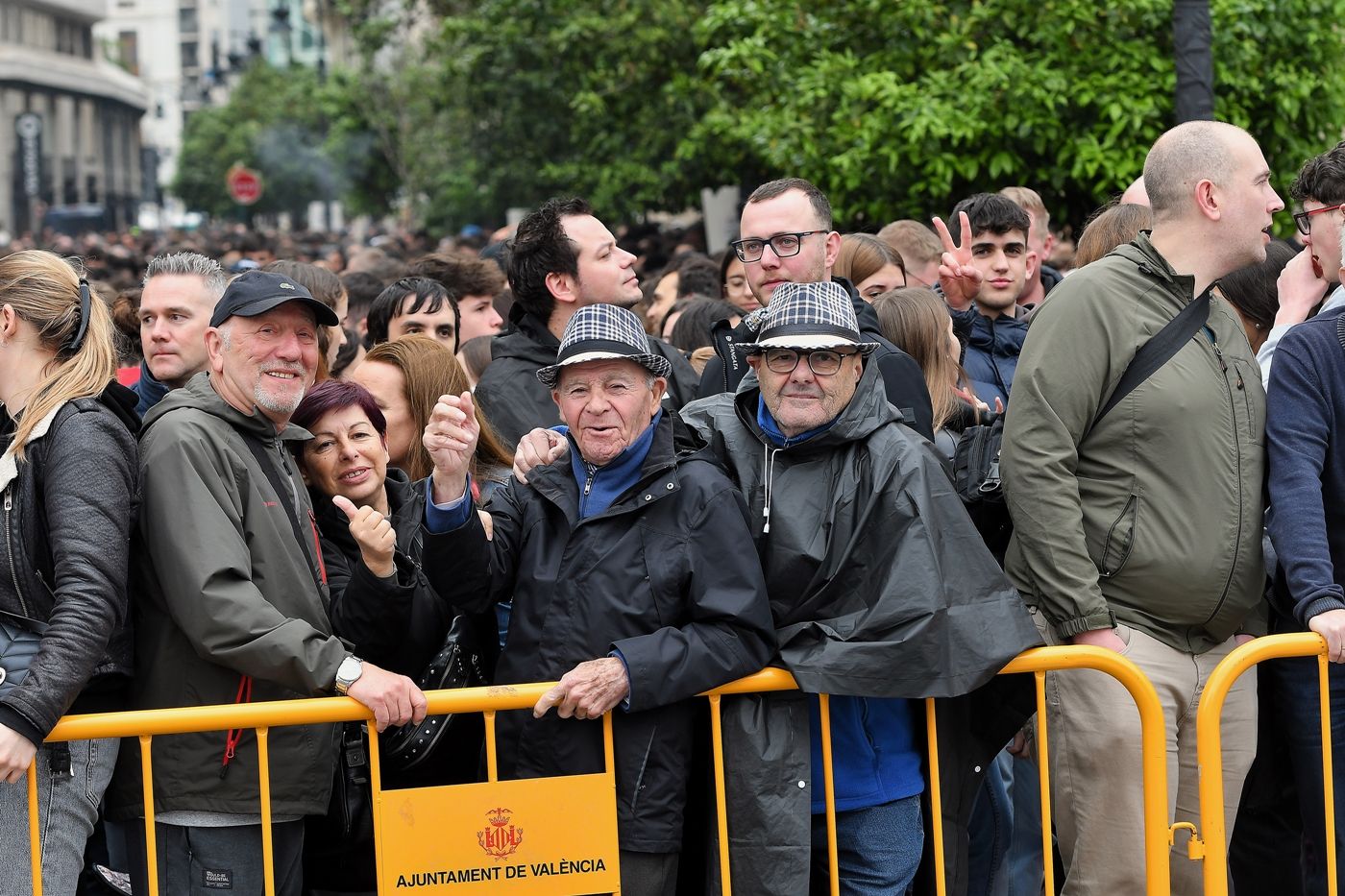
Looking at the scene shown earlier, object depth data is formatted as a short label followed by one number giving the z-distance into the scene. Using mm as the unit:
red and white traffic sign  44156
